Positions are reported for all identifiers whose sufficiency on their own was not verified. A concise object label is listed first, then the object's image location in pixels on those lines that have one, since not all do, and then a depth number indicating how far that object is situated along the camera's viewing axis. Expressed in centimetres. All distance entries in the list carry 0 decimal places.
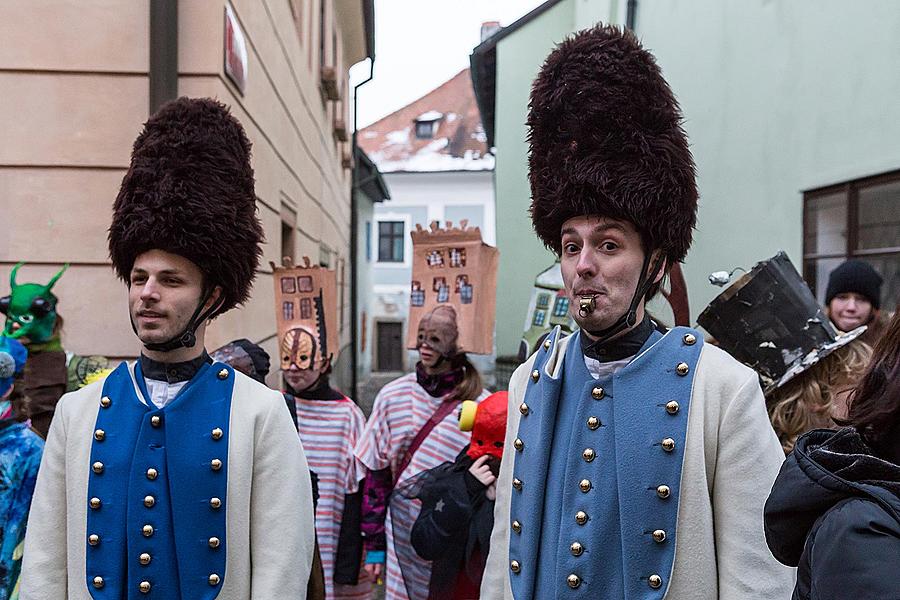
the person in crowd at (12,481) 275
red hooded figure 293
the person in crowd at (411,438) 379
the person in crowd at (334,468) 390
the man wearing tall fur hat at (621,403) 193
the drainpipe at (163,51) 459
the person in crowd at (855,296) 418
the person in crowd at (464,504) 296
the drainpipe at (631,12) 1038
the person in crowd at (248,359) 384
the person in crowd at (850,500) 126
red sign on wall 489
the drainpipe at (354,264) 1712
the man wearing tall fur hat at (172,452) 224
